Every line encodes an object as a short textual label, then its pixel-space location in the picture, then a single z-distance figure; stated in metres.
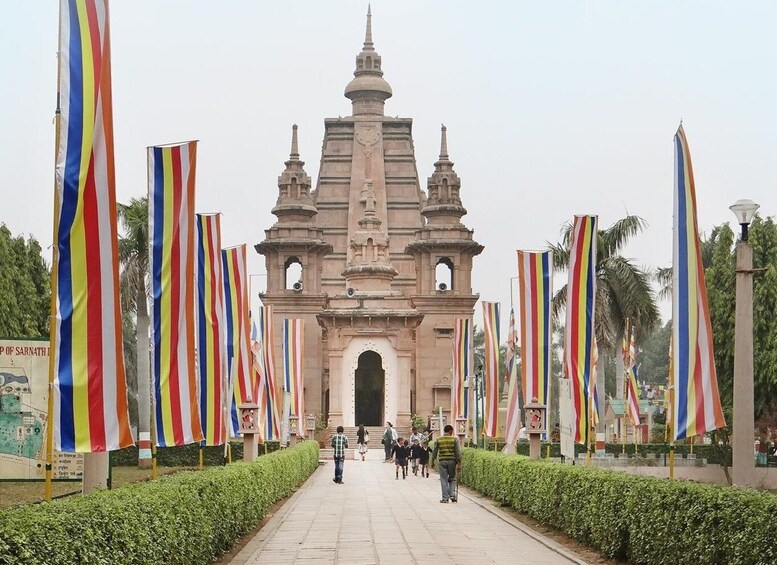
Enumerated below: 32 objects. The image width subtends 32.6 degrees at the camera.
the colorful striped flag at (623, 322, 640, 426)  50.31
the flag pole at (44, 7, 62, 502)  11.77
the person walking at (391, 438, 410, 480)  40.86
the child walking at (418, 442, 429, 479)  43.77
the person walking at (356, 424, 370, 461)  55.29
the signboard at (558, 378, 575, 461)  24.16
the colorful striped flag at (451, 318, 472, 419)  44.81
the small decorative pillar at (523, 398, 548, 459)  27.91
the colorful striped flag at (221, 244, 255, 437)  26.53
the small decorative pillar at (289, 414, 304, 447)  48.76
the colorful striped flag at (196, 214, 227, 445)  21.81
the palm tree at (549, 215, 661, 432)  54.00
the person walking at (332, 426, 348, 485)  36.97
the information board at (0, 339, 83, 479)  22.23
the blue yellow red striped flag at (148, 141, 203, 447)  18.23
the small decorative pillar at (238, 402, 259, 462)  27.00
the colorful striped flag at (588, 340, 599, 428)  39.86
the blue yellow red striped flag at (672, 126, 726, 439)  16.58
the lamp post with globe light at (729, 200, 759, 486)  15.86
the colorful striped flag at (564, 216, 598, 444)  24.98
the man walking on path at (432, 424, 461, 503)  27.69
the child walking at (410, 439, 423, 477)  43.44
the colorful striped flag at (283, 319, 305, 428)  45.78
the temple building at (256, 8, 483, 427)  75.50
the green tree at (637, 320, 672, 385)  118.56
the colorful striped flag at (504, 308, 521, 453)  32.38
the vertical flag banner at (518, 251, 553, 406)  28.50
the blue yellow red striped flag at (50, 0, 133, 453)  12.05
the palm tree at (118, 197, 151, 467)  43.69
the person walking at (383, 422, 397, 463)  52.84
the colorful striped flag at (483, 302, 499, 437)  35.94
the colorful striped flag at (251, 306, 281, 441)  35.47
